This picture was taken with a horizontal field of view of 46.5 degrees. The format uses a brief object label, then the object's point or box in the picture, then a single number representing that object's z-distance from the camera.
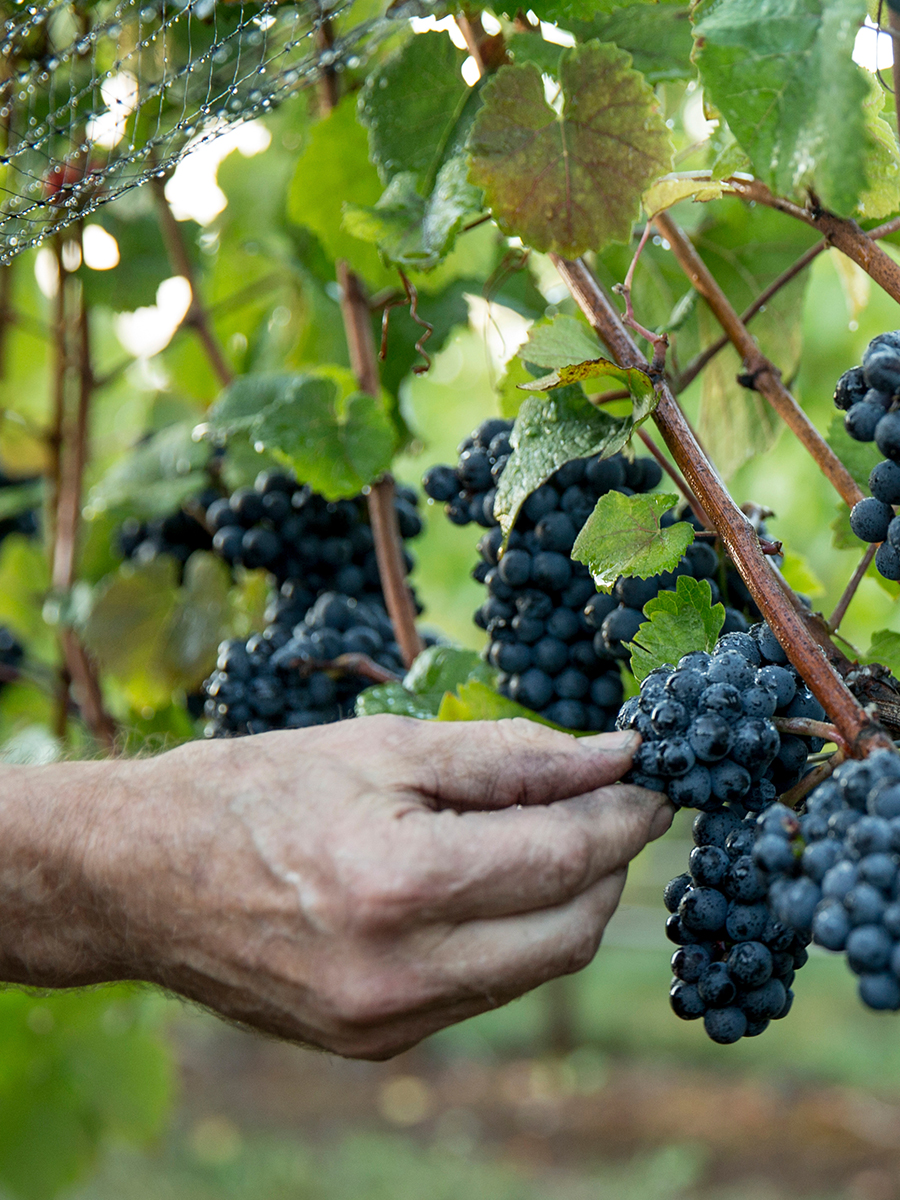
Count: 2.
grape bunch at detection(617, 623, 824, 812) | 0.66
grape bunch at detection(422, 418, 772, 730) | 0.90
